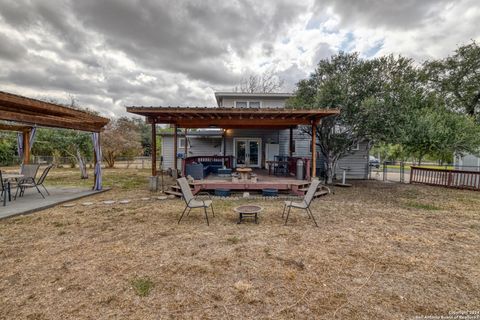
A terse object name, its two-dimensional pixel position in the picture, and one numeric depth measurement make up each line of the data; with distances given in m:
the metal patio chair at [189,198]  4.89
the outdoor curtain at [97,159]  8.91
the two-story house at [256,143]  13.61
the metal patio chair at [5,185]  5.97
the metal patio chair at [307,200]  4.96
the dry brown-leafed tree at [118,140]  18.47
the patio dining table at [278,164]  10.40
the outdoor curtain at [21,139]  9.88
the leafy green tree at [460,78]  14.31
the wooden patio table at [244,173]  8.21
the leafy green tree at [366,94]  8.59
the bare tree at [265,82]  25.69
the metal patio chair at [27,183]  6.88
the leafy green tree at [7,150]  18.25
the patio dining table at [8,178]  6.22
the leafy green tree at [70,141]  13.71
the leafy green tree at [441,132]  8.41
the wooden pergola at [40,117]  5.32
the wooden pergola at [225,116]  7.50
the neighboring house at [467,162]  14.23
